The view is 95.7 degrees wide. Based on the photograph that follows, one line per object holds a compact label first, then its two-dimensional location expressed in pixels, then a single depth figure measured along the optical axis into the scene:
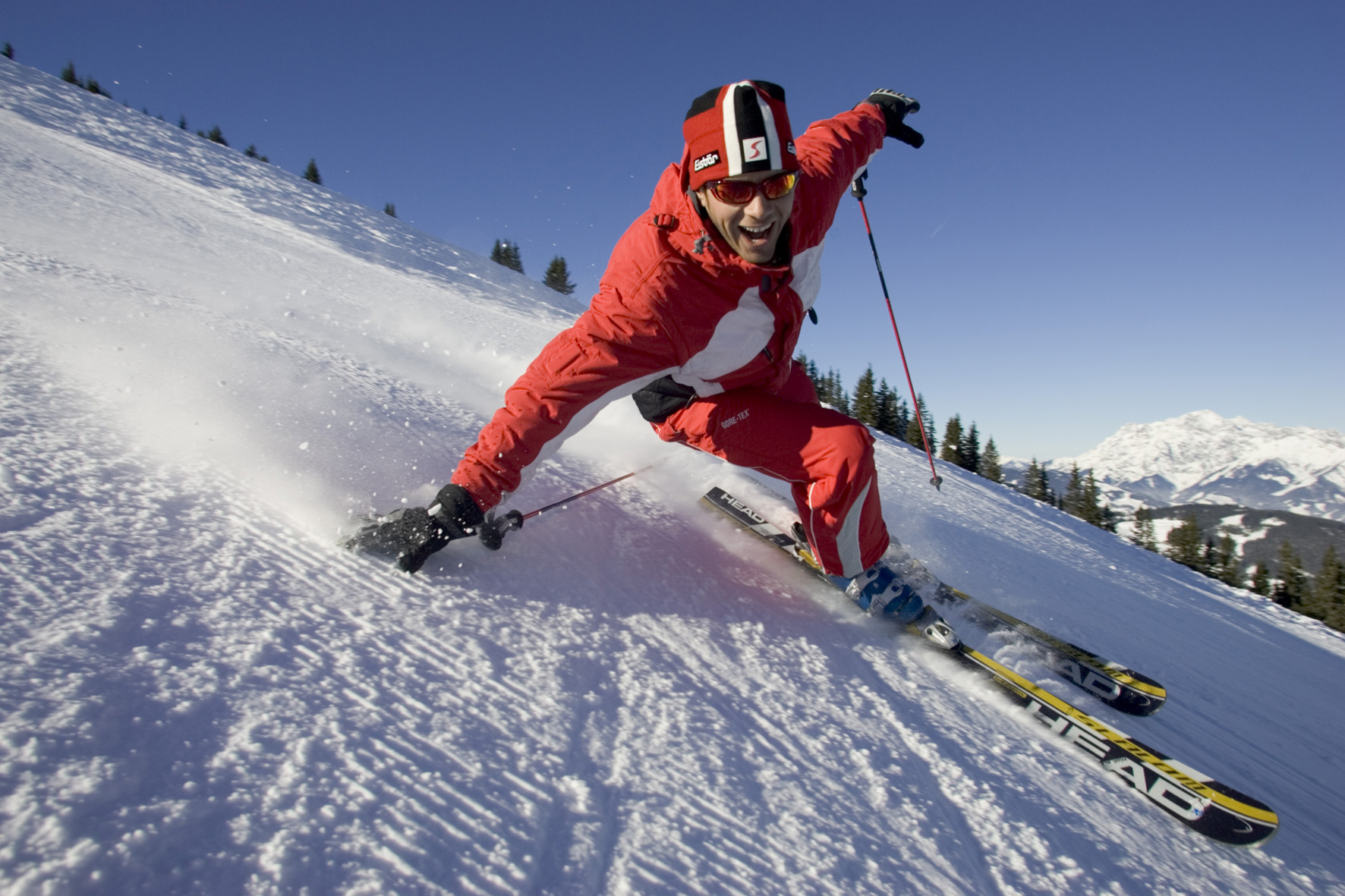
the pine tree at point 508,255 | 44.22
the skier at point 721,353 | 2.25
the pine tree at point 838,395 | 47.36
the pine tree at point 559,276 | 43.06
